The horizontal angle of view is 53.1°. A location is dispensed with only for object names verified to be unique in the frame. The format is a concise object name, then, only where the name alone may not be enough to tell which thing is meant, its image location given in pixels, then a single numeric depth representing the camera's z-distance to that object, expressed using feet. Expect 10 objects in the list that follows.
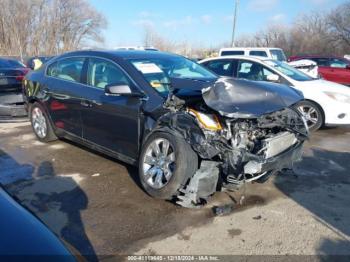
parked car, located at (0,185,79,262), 5.65
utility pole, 101.09
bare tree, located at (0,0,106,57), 179.22
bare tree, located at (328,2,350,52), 167.94
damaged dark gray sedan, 11.92
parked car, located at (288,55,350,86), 52.16
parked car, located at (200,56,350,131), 23.40
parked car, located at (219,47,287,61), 52.24
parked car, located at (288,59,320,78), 37.35
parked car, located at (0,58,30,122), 23.13
